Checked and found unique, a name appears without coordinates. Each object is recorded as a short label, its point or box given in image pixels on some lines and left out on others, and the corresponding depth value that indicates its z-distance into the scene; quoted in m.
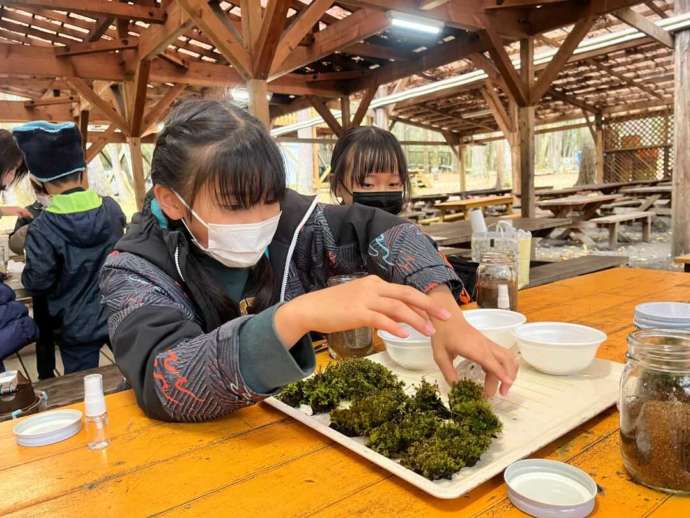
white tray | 0.66
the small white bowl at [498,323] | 1.07
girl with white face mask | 0.79
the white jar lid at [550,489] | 0.58
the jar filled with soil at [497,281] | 1.47
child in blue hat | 2.43
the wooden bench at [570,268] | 2.64
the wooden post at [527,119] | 5.64
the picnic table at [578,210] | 7.83
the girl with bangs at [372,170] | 2.13
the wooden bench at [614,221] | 7.46
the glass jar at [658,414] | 0.60
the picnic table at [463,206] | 10.28
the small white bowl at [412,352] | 1.04
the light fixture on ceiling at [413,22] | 4.44
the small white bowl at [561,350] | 0.96
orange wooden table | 0.63
